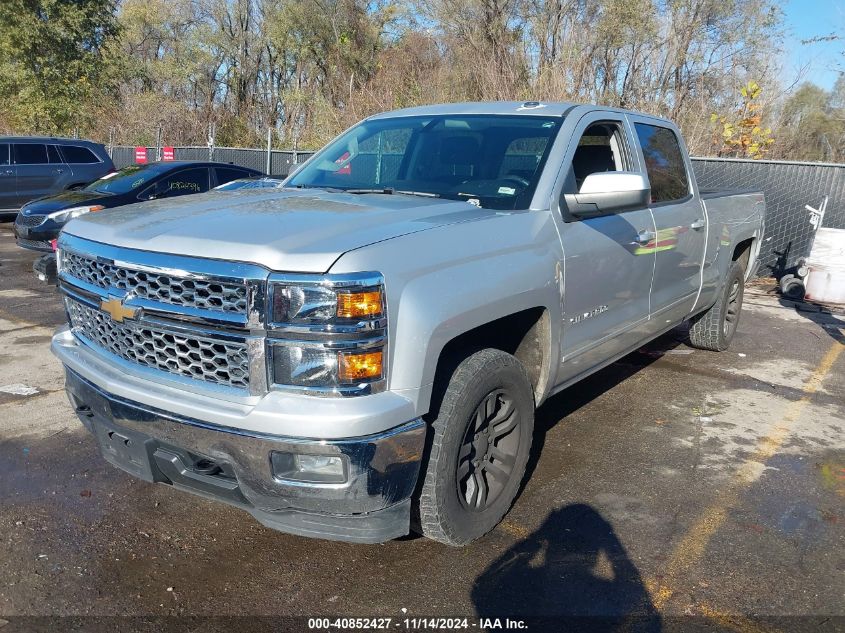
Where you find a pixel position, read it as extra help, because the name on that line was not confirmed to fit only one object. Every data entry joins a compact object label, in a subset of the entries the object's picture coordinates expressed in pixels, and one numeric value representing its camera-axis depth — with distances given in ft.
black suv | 45.88
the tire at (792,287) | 32.35
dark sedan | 33.42
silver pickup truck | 8.14
